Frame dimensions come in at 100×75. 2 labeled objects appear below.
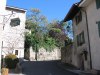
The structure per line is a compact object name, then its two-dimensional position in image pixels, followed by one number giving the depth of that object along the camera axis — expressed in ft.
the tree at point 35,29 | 57.50
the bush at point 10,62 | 35.56
